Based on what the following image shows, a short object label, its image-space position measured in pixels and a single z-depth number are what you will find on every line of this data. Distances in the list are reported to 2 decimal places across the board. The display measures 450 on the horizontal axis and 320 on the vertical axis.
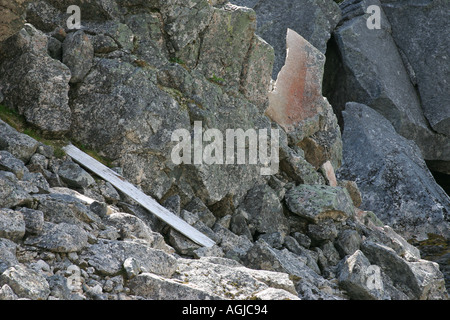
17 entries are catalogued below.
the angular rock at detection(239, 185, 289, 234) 16.78
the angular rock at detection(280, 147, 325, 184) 18.83
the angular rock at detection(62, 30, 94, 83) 15.41
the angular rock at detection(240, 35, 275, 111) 18.45
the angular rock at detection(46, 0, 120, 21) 16.28
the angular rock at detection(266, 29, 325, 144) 20.16
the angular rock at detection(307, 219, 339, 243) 17.09
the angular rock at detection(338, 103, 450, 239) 27.97
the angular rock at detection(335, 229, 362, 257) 16.95
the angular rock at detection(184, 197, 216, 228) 15.82
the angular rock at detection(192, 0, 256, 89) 17.73
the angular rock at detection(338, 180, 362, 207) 21.98
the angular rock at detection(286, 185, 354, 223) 17.38
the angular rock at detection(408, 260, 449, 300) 16.01
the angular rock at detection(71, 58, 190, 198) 15.37
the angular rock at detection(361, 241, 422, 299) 15.82
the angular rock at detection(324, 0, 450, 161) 33.88
